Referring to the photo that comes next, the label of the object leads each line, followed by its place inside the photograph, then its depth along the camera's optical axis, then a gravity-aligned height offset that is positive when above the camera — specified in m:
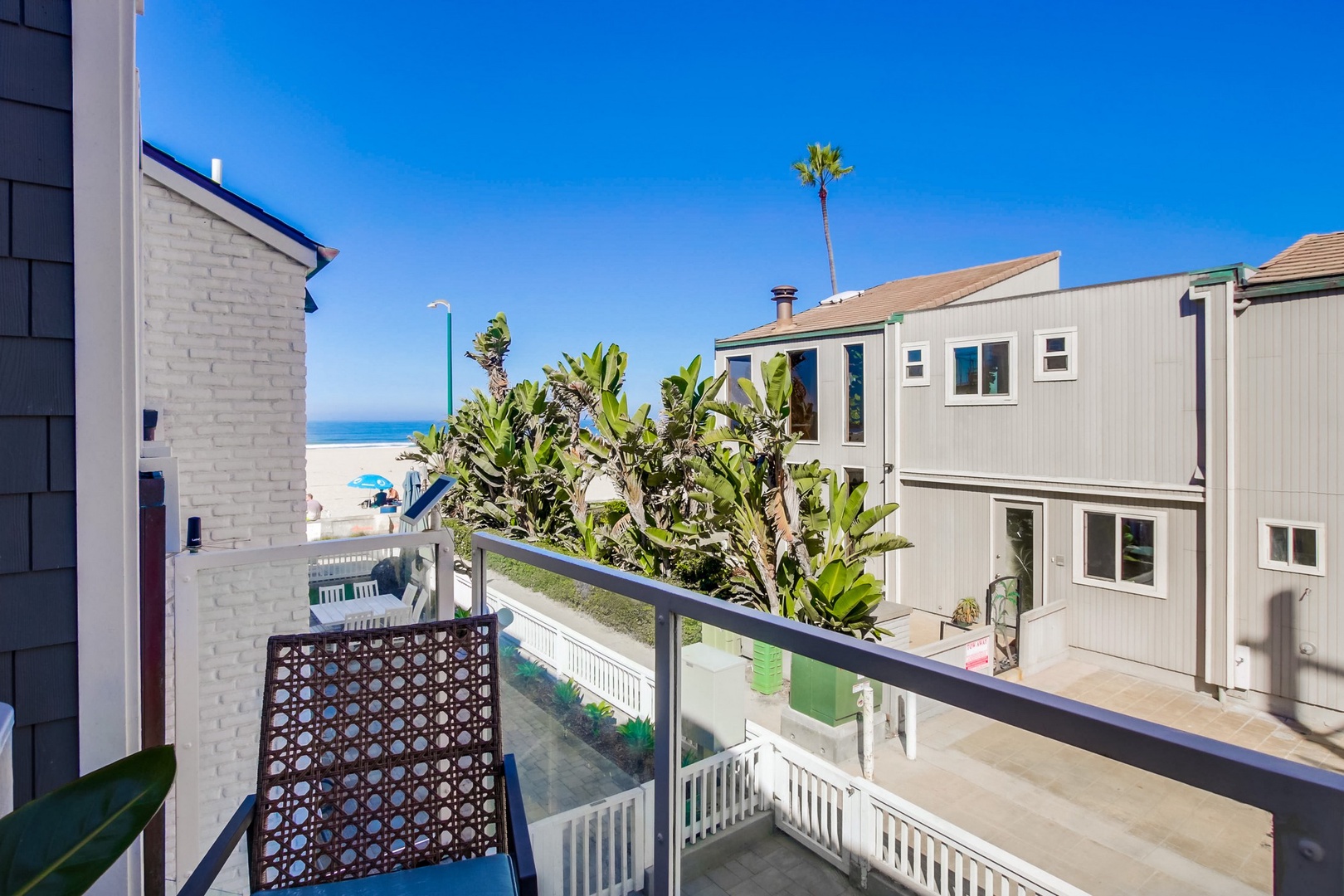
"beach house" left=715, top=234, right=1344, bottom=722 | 7.75 -0.24
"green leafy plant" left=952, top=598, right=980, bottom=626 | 10.28 -2.51
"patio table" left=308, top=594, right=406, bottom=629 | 2.78 -0.67
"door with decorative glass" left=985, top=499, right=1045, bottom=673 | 9.91 -1.79
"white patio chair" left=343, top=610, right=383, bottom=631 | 2.67 -0.69
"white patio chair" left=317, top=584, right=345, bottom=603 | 2.92 -0.62
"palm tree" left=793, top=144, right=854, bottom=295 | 26.36 +10.87
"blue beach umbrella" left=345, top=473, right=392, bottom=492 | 18.80 -0.93
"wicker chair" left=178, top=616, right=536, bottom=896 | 1.60 -0.80
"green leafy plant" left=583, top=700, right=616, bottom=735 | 1.77 -0.70
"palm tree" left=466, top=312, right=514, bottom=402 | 14.62 +2.08
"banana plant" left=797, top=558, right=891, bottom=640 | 6.30 -1.45
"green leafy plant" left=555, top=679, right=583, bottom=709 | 1.90 -0.69
